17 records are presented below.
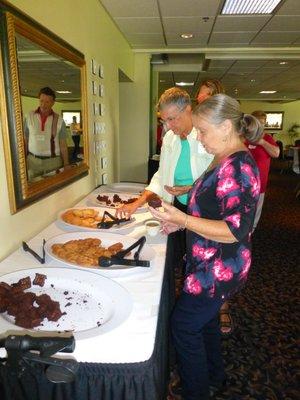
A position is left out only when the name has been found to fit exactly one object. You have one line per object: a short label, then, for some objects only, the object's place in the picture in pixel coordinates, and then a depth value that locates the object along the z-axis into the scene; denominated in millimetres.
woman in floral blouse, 1033
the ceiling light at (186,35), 3662
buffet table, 746
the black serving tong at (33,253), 1202
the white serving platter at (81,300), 847
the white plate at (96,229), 1511
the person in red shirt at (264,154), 2912
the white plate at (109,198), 1926
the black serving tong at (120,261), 1135
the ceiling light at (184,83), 8462
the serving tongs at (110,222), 1575
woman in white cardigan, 1680
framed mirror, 1230
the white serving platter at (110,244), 1101
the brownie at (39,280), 1015
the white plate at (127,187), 2491
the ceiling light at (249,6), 2762
